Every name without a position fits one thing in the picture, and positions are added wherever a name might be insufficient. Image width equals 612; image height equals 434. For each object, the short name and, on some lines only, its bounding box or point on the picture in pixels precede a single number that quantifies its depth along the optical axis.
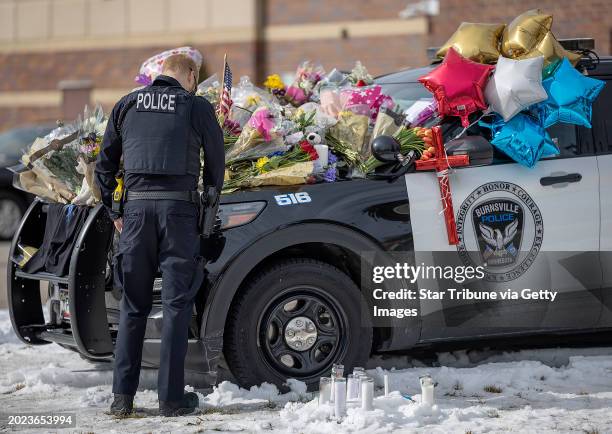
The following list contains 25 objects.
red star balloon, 12.63
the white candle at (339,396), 10.55
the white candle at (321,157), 12.30
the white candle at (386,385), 11.29
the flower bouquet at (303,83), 14.81
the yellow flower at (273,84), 14.91
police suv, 11.64
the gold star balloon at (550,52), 13.08
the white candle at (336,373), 10.66
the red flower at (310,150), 12.37
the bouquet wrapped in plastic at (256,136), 12.34
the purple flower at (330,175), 12.25
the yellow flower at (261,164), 12.12
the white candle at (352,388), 10.88
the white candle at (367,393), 10.62
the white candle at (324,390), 10.77
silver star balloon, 12.53
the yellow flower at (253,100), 13.25
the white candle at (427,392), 10.80
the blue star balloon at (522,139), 12.30
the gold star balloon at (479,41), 13.37
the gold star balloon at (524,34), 13.25
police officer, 11.01
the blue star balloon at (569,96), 12.62
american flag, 12.79
